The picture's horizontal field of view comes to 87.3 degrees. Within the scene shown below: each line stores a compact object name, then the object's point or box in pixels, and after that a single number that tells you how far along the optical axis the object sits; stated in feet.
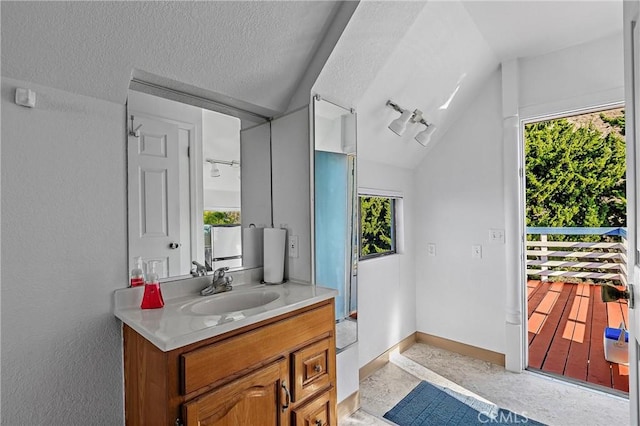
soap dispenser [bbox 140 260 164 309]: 4.35
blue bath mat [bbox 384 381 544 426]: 6.39
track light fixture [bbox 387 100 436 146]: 6.99
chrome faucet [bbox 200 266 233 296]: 5.12
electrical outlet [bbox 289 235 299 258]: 6.12
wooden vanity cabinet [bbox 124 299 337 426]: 3.42
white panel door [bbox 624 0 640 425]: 3.14
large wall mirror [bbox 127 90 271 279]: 4.73
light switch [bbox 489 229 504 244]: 8.63
